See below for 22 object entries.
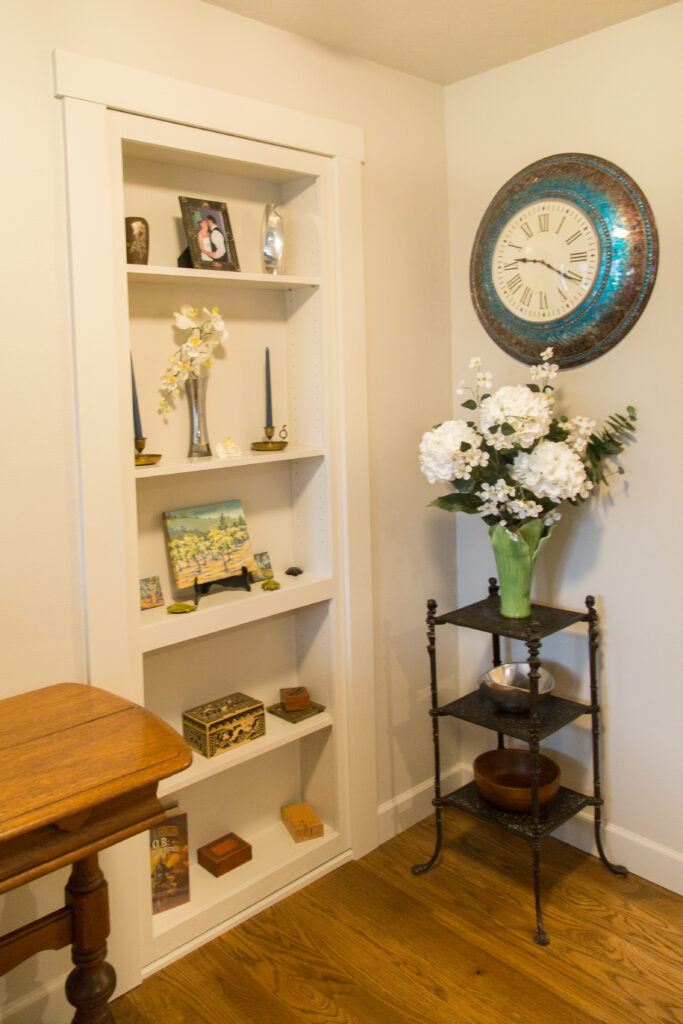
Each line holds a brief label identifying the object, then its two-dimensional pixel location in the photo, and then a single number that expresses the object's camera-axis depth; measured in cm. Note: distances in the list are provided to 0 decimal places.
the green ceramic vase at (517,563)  231
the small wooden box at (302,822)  250
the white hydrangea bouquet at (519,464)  216
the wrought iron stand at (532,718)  221
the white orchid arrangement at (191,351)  217
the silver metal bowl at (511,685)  237
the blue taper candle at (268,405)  237
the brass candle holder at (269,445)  233
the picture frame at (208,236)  214
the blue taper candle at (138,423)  207
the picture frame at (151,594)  218
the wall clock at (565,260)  227
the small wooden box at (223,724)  225
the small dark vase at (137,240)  202
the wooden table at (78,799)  133
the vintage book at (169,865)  220
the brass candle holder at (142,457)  205
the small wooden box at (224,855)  234
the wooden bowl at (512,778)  234
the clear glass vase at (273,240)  230
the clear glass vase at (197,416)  222
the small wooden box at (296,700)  251
